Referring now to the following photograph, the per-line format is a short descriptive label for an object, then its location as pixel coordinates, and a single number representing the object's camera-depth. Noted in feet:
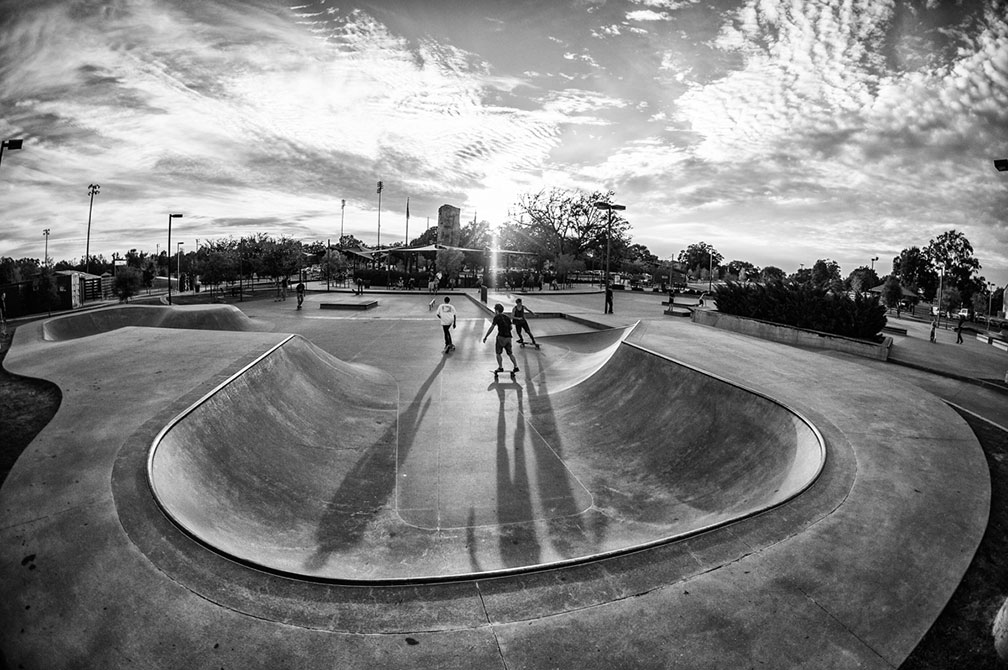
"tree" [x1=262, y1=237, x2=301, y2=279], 130.41
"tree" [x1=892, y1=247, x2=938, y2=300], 239.50
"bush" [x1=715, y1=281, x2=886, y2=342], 48.29
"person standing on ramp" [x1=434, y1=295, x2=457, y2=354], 42.80
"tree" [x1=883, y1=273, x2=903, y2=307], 151.68
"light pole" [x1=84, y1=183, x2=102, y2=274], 181.52
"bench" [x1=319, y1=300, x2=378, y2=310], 78.84
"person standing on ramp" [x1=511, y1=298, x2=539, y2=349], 39.93
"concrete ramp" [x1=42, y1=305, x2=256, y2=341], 47.29
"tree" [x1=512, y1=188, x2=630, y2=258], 229.04
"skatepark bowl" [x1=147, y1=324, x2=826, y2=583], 14.74
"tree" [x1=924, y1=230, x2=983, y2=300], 242.58
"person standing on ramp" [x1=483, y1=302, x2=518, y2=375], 35.19
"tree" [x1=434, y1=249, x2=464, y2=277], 142.41
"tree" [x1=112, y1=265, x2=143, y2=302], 104.58
